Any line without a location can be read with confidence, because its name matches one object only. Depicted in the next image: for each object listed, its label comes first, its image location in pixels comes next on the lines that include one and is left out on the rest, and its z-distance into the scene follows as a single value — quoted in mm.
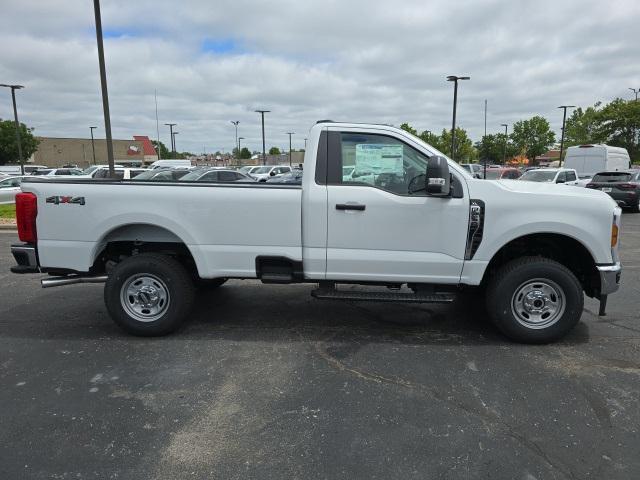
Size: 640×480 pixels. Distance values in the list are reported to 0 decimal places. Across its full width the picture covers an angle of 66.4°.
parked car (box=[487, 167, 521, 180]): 29927
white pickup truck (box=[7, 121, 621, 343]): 4398
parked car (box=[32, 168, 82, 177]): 31500
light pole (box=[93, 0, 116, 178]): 13719
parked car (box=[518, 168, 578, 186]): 17859
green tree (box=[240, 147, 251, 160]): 134750
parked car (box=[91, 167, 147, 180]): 19916
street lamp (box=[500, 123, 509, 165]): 73894
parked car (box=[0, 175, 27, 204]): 17547
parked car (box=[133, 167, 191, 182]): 20378
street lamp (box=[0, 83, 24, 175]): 27509
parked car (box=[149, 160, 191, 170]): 37728
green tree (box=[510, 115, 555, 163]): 70938
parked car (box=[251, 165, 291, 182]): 33347
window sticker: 4527
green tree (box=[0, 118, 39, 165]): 61375
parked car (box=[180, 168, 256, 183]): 19609
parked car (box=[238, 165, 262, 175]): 35225
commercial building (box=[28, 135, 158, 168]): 89750
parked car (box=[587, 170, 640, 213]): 17266
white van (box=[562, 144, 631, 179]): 24406
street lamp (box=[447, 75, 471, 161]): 28750
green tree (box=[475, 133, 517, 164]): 76006
